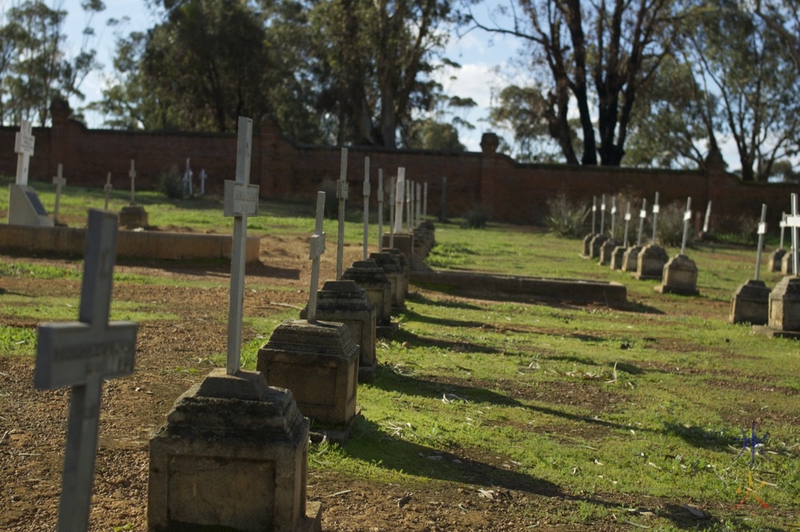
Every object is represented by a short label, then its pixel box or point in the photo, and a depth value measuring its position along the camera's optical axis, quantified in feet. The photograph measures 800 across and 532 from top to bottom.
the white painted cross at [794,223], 43.27
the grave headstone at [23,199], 51.49
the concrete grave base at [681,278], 57.00
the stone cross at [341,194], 25.81
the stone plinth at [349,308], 24.16
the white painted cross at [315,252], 19.19
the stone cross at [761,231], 44.73
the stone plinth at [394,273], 36.04
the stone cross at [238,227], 14.11
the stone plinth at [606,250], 77.25
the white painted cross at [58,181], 59.54
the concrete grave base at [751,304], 44.93
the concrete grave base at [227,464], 12.88
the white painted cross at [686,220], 56.24
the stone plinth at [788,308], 40.60
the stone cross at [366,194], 32.33
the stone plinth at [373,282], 30.94
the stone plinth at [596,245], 83.05
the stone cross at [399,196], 45.03
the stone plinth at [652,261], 64.08
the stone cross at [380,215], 39.58
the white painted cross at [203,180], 113.77
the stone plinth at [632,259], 69.51
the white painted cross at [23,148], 51.85
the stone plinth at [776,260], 82.12
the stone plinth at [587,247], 85.66
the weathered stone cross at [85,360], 8.46
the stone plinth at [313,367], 19.15
